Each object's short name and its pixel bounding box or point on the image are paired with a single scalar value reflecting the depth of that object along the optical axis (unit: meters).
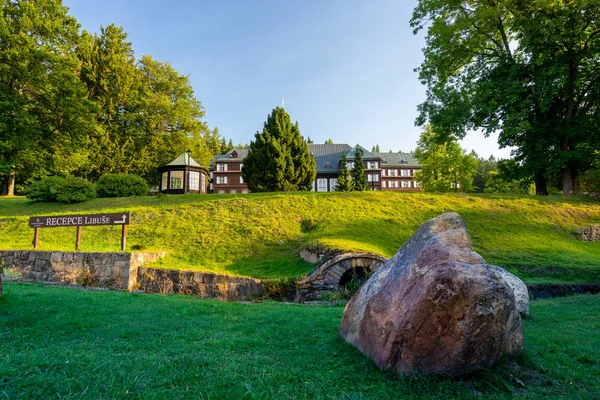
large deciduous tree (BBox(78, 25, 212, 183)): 30.55
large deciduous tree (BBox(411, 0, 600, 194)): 19.55
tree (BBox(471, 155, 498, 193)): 69.84
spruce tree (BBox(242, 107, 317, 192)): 26.11
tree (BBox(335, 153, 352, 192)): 37.53
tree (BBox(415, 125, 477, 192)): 36.06
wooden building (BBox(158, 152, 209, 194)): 27.31
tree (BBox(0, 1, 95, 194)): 22.16
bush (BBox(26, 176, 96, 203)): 21.41
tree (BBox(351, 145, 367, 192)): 40.41
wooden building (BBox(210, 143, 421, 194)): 51.72
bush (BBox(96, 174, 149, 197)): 24.02
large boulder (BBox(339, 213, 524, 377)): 3.18
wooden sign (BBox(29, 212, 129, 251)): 12.69
